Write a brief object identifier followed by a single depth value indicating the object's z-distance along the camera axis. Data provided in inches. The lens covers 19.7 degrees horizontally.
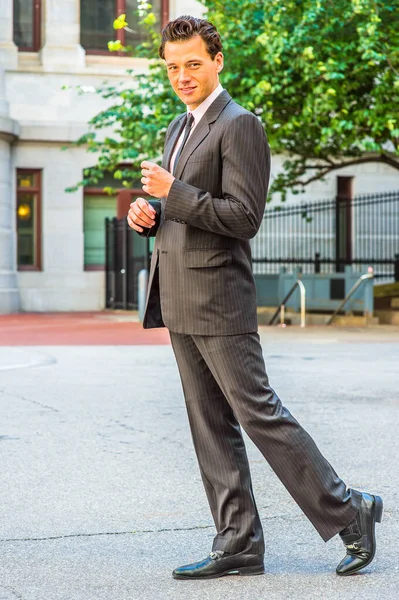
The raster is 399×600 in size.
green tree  731.4
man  156.9
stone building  1212.5
